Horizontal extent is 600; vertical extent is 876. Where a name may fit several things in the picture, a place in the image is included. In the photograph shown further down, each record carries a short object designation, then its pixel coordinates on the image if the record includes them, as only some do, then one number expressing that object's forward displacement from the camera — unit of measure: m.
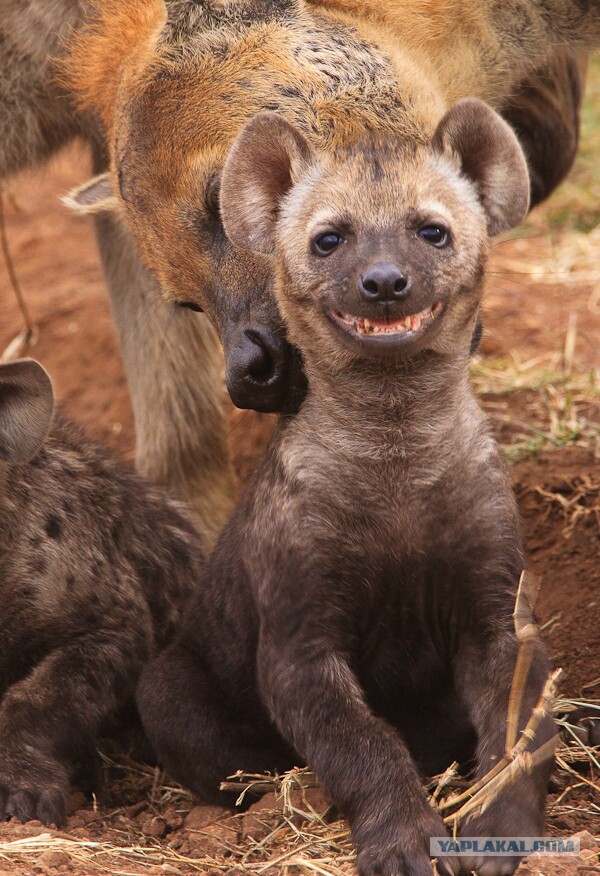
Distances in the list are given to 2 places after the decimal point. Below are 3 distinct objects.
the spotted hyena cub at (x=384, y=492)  6.13
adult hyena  7.60
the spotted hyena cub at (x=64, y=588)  7.64
